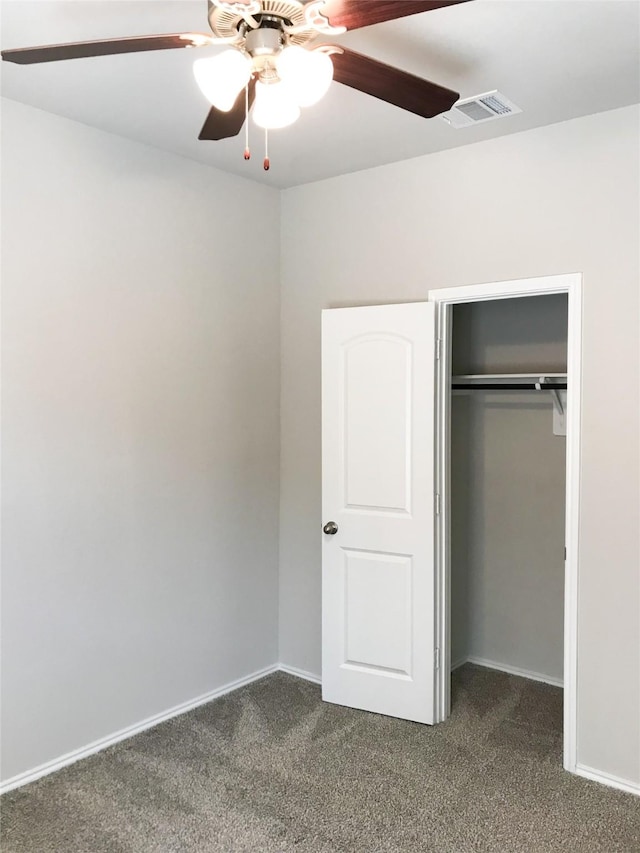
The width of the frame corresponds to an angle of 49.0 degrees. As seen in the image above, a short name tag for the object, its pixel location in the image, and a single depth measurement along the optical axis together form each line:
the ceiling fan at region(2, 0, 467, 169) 1.60
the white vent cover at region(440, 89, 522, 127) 2.77
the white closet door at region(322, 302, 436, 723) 3.46
